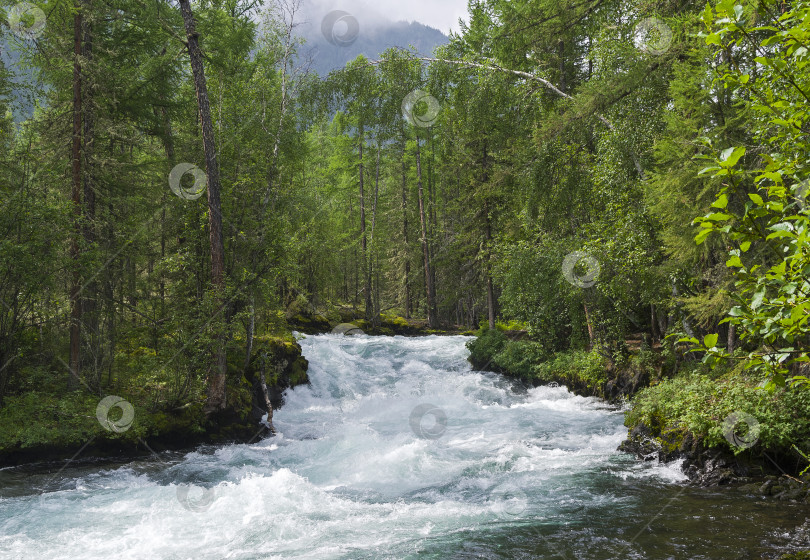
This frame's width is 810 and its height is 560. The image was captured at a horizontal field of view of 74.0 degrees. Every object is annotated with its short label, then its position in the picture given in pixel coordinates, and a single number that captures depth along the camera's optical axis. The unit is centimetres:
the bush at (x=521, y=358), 1770
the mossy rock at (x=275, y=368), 1416
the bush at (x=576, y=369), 1472
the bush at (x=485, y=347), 2002
